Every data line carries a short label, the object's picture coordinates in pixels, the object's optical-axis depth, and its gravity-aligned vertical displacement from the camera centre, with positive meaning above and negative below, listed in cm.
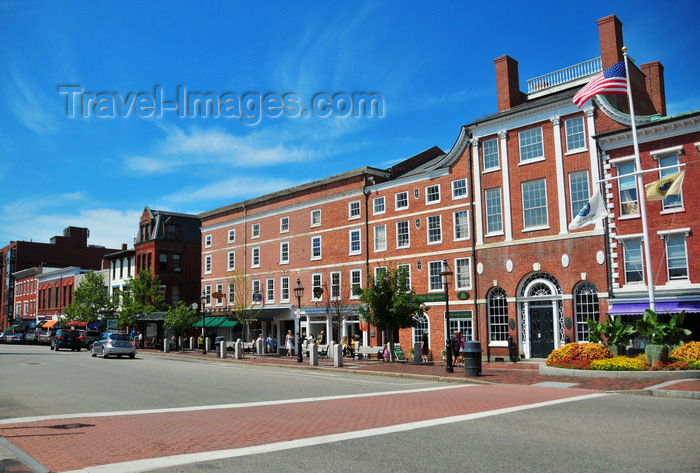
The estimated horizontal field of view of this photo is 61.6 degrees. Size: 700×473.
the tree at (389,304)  2975 +13
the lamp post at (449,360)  2272 -211
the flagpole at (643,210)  2183 +357
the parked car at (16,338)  6019 -253
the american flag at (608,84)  2331 +875
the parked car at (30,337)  5916 -244
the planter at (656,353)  1927 -168
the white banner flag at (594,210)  2417 +382
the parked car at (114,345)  3391 -198
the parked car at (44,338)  5728 -250
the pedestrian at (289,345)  3769 -234
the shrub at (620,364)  1930 -203
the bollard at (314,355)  2805 -225
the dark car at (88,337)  4799 -204
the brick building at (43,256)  9225 +888
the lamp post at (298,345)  3038 -195
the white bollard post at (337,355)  2725 -221
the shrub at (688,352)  1934 -167
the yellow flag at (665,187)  2227 +439
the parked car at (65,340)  4481 -211
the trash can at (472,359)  2139 -195
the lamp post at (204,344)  4186 -251
